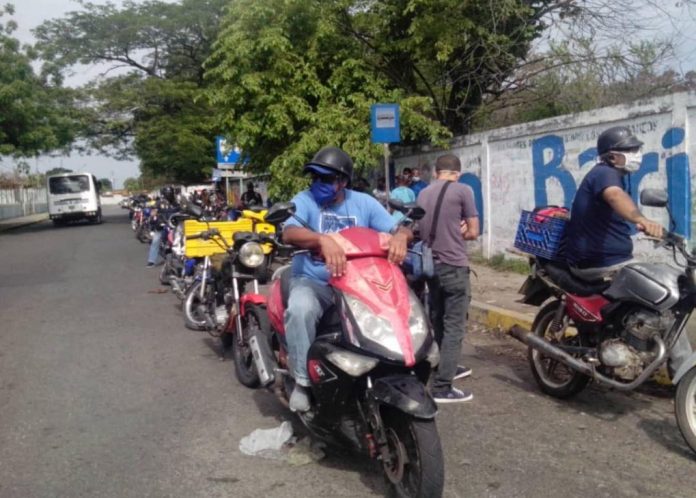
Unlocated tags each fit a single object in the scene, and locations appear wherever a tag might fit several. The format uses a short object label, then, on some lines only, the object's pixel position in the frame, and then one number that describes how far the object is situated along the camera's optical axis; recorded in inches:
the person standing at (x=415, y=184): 504.7
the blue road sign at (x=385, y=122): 376.5
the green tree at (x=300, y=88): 498.0
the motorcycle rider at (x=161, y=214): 532.2
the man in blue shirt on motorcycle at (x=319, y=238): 144.2
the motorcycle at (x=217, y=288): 235.3
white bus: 1237.7
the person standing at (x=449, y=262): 200.5
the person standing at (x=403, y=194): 438.8
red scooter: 125.6
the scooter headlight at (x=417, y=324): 131.3
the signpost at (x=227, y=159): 602.2
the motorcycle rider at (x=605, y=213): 174.9
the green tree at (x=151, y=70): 1203.9
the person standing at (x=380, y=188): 551.8
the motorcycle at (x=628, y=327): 159.0
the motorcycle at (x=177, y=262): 349.7
